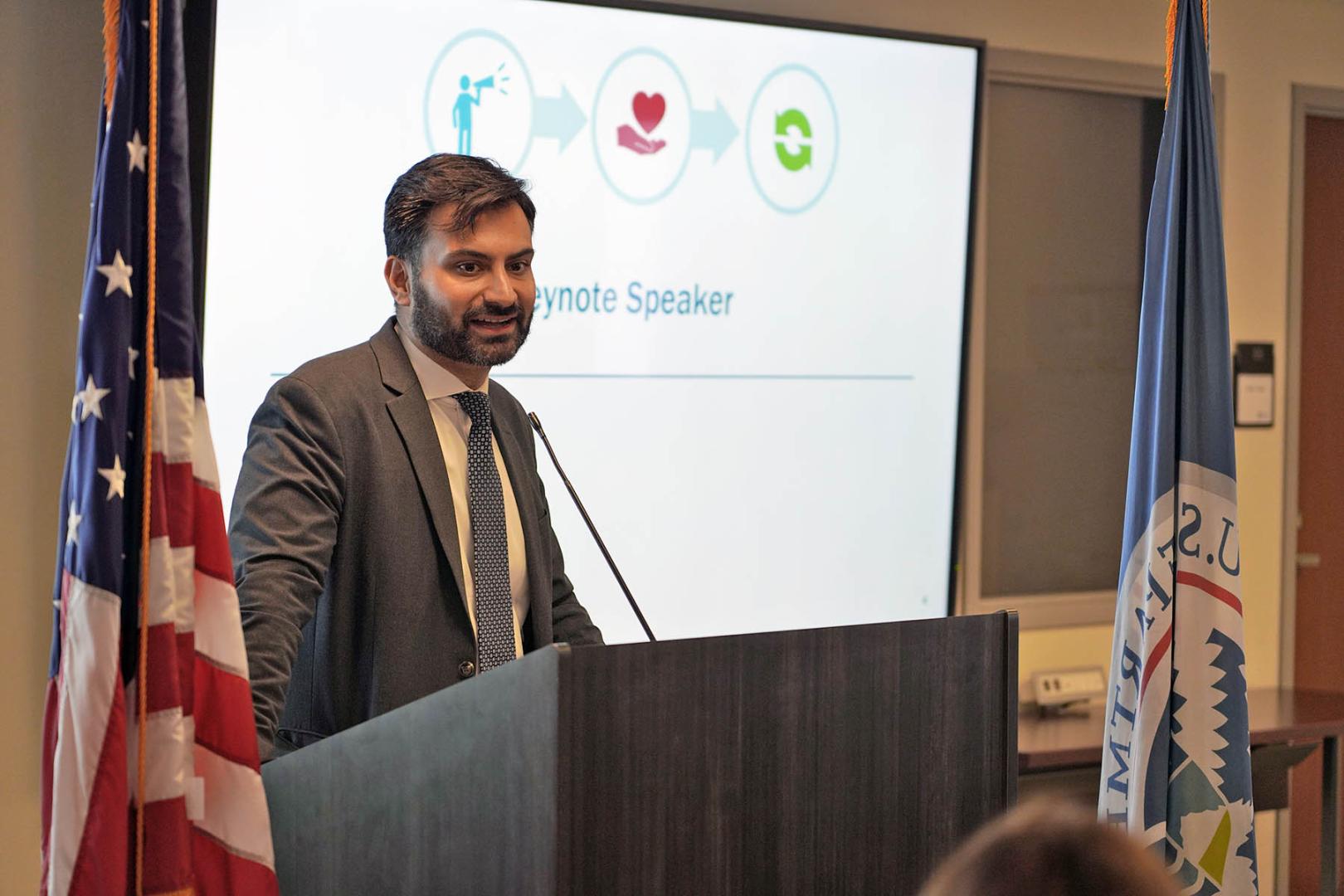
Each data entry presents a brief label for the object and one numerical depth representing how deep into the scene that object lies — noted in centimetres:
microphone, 314
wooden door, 565
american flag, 302
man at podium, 326
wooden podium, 277
